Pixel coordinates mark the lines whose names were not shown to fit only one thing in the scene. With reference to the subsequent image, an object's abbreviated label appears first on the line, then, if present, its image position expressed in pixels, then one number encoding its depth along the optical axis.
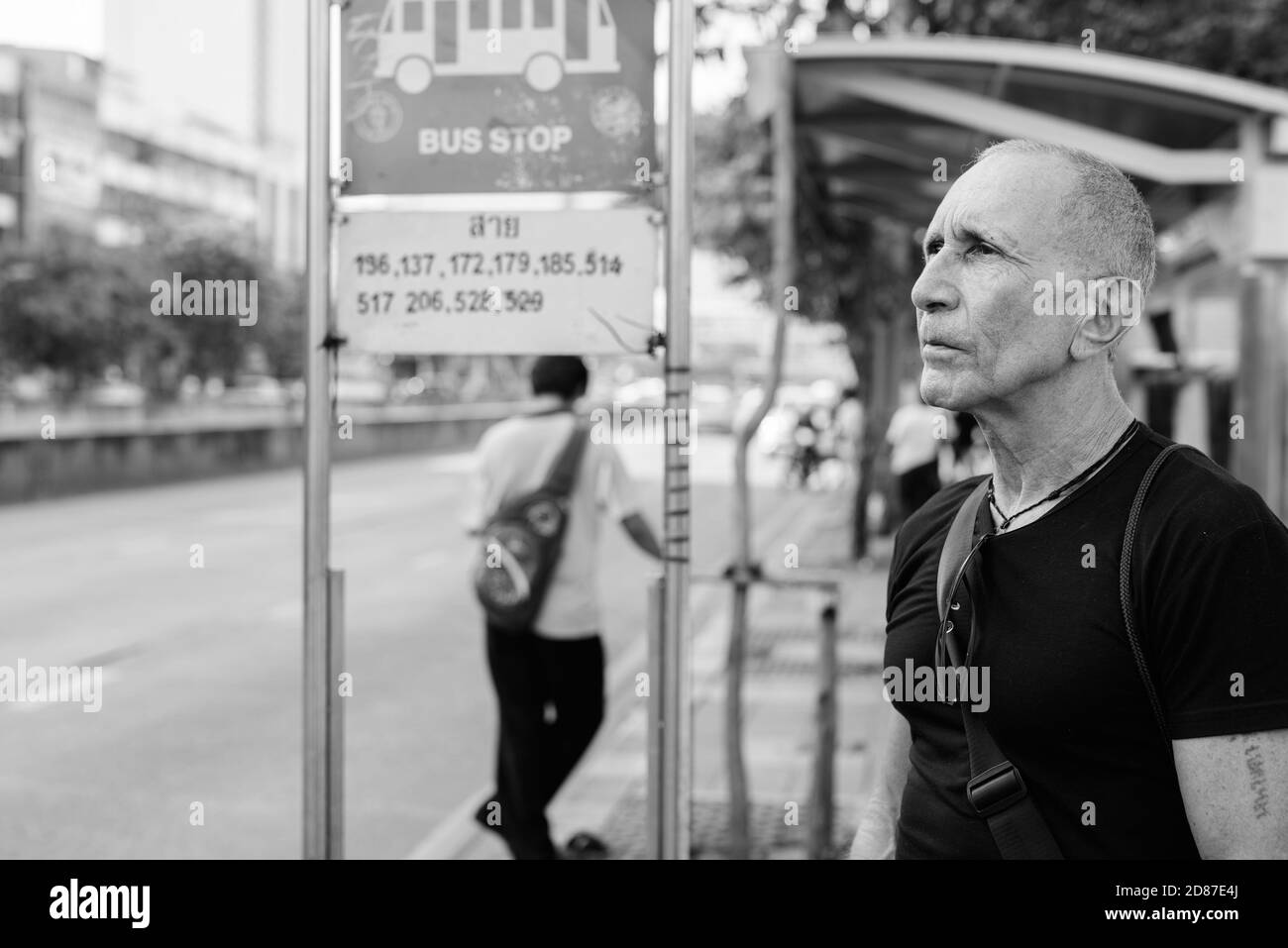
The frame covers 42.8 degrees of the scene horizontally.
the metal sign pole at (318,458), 3.32
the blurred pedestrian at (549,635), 5.42
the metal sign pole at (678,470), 3.28
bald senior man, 1.81
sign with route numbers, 3.37
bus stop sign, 3.36
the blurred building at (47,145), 65.12
